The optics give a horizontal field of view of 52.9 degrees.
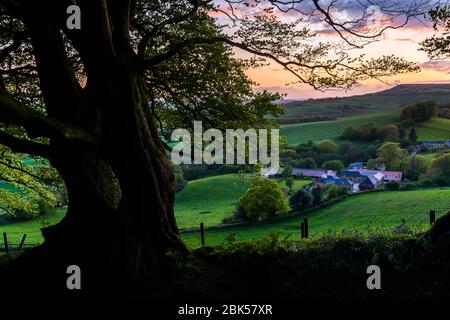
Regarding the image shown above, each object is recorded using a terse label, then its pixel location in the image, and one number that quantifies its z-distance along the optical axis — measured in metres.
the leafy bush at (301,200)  55.81
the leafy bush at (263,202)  52.41
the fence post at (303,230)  18.55
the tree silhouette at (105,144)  9.16
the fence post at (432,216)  15.80
